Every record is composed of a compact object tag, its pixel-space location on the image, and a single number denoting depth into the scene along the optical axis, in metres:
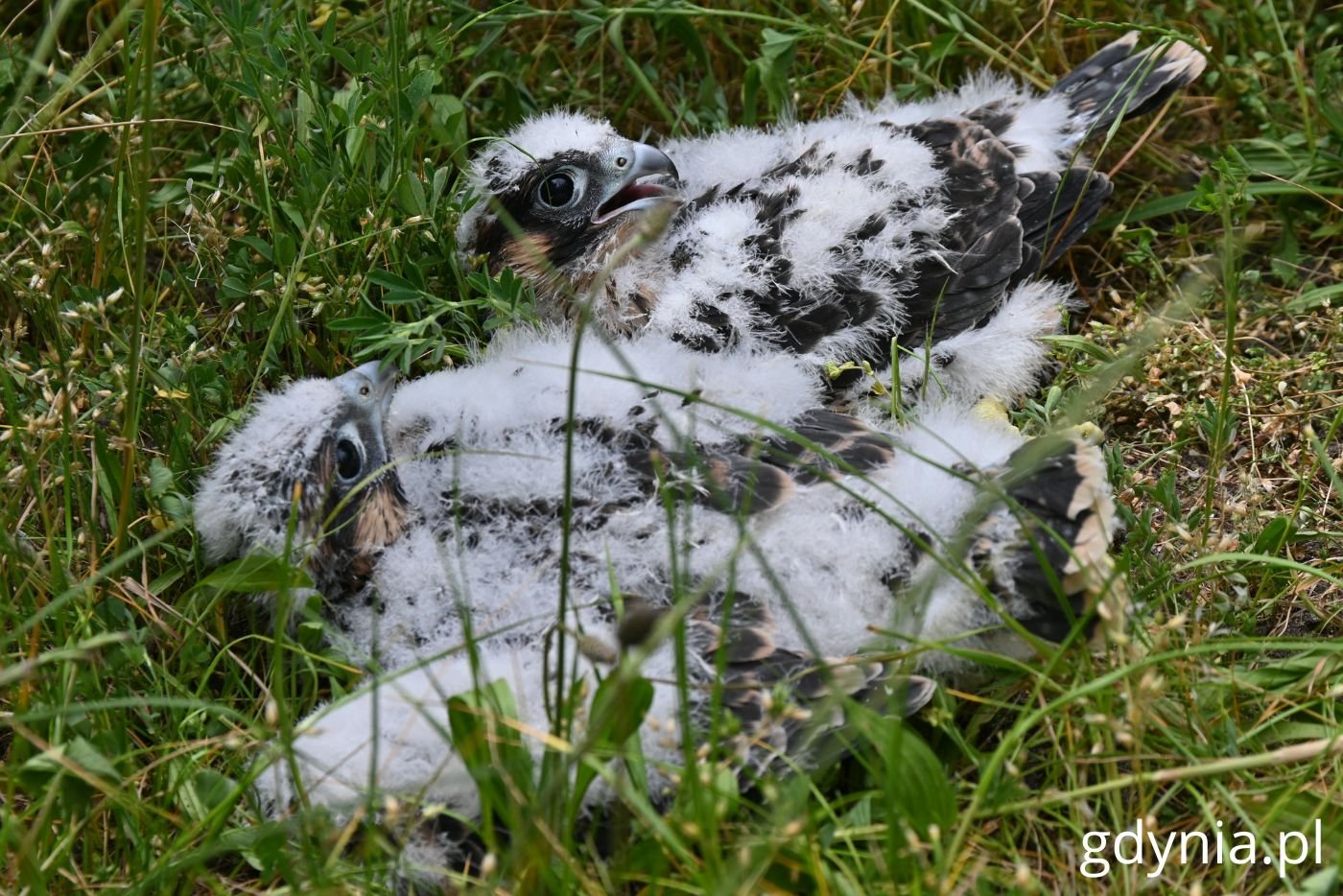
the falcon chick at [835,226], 3.61
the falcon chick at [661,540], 2.55
